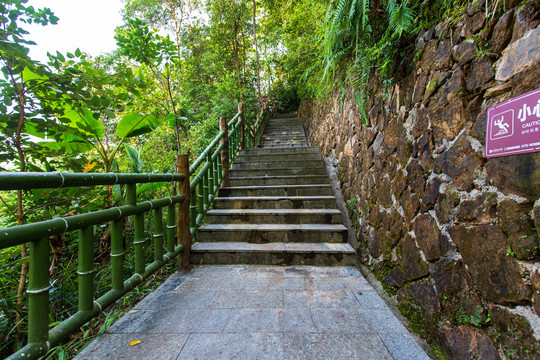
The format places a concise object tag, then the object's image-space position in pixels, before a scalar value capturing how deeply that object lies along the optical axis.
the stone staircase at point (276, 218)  2.37
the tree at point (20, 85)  1.38
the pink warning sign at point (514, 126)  0.84
